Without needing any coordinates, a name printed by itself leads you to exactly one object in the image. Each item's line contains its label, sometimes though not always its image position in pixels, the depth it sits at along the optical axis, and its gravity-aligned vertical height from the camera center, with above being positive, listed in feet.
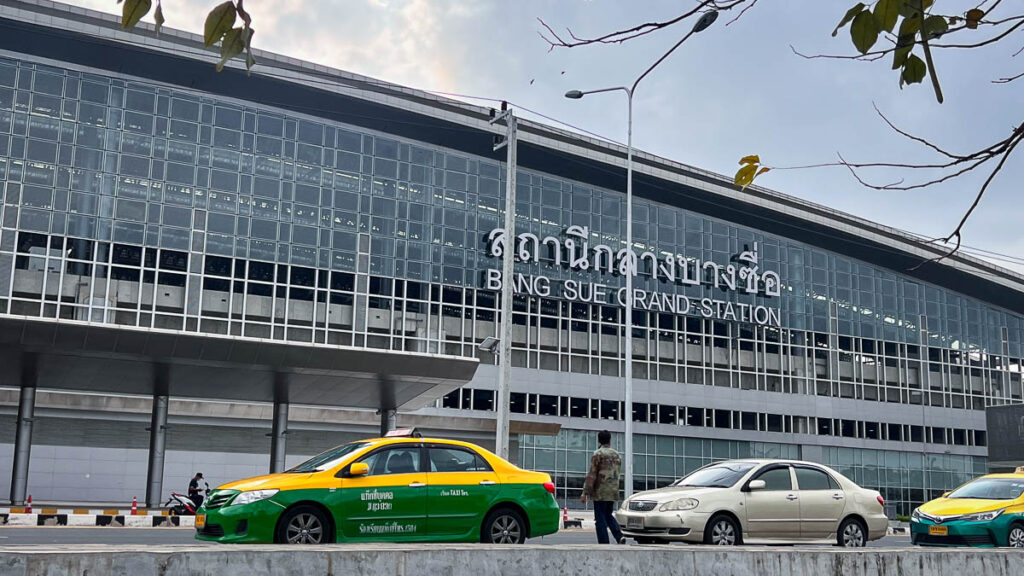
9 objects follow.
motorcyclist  91.50 -0.38
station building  127.03 +30.55
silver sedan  45.57 -0.45
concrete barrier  21.03 -1.58
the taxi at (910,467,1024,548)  51.55 -0.81
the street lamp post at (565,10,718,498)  107.14 +15.00
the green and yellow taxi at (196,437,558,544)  37.83 -0.34
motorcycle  84.23 -1.55
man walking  46.88 +0.31
